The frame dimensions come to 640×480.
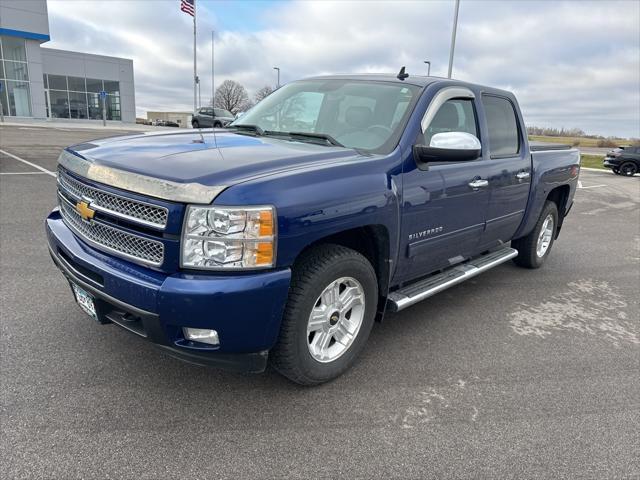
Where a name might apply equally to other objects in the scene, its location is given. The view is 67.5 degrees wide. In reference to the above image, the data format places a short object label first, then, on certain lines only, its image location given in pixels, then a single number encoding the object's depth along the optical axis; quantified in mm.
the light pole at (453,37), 21469
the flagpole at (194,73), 34194
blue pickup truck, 2305
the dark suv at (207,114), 28844
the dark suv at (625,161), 22391
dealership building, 34781
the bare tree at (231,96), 71938
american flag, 28812
